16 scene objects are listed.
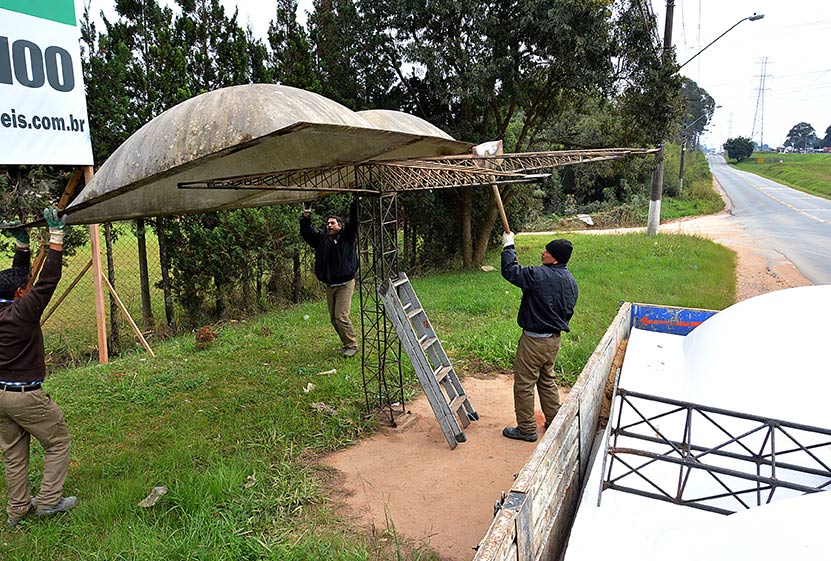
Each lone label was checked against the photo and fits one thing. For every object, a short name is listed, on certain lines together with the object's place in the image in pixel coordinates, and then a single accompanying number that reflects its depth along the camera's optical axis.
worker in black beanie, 4.57
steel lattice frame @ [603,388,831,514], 2.75
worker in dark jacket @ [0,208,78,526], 3.49
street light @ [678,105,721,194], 35.41
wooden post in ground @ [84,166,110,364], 6.91
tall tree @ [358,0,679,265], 10.48
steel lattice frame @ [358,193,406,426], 5.19
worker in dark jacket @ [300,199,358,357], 6.65
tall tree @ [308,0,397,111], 11.74
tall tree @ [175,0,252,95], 8.96
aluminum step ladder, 4.84
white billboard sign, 5.72
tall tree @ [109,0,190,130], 8.18
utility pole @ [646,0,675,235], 15.44
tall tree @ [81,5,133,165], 7.71
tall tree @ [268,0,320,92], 10.45
